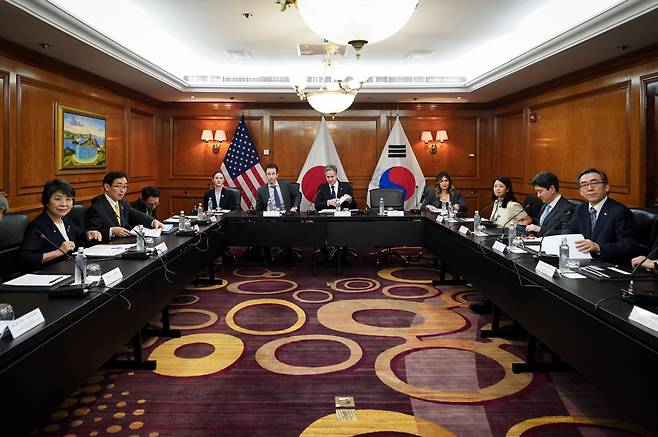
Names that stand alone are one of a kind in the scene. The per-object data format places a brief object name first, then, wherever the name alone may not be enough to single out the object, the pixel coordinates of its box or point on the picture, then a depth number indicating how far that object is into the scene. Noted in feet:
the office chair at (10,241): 11.39
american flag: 27.76
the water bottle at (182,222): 14.94
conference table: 5.89
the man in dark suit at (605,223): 10.89
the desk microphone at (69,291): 7.52
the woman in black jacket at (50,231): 10.60
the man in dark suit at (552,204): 13.41
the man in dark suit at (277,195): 22.35
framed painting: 18.53
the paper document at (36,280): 8.18
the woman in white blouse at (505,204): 16.67
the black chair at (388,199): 23.17
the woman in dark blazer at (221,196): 21.91
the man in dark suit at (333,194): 21.87
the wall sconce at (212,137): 28.40
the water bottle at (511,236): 11.77
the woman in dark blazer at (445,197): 20.74
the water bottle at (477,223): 14.84
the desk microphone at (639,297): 6.93
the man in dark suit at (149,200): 17.60
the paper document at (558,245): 10.29
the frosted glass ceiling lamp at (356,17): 8.34
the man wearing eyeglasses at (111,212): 13.85
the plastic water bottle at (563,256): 9.17
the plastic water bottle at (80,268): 7.97
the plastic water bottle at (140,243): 11.12
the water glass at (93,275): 8.20
